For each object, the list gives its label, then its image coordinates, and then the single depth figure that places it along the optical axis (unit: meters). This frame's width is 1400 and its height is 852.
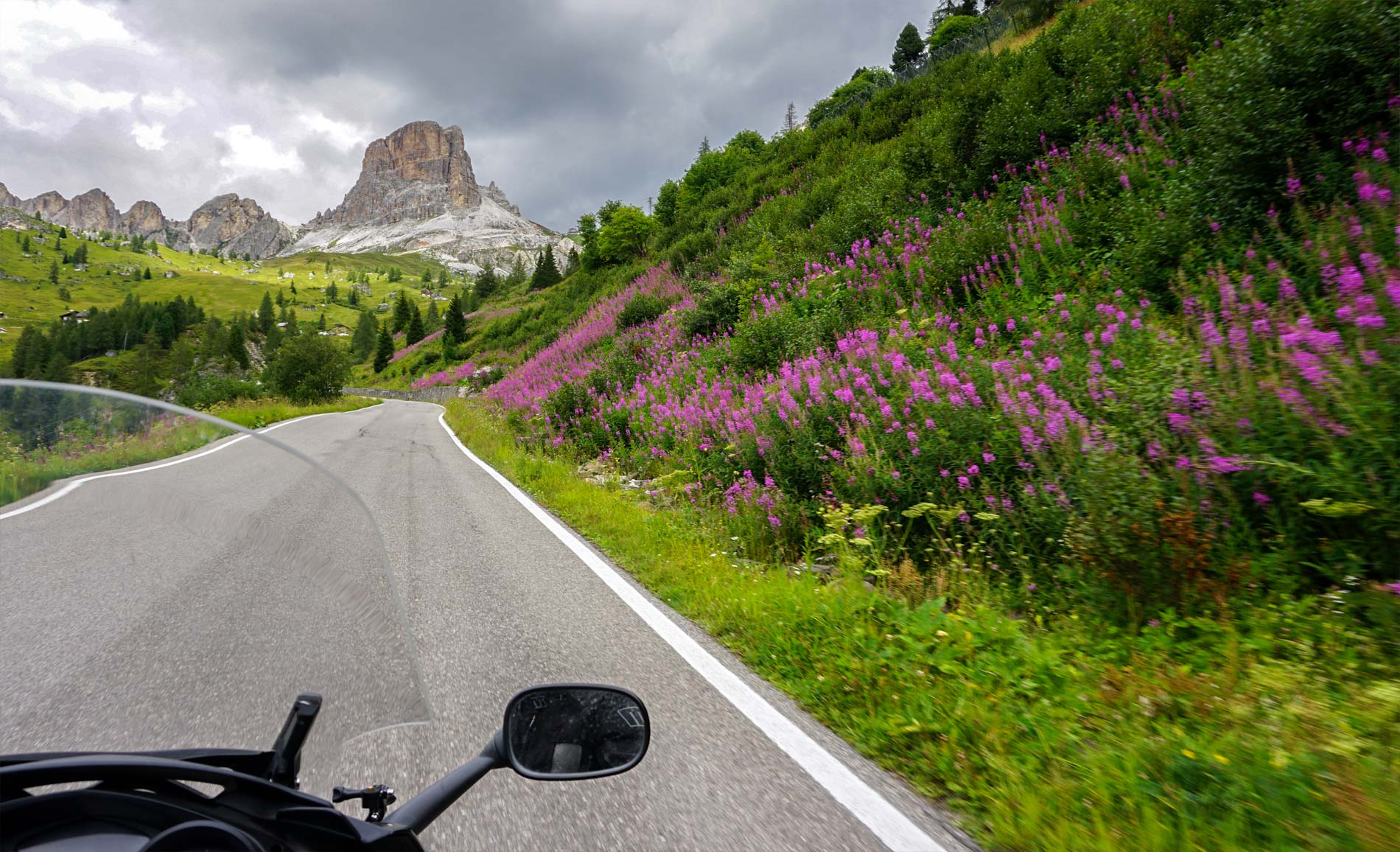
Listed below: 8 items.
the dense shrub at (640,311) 17.47
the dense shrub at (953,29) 51.25
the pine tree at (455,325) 56.12
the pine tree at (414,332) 84.44
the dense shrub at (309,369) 31.88
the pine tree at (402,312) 92.12
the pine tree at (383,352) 78.69
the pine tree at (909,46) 66.31
